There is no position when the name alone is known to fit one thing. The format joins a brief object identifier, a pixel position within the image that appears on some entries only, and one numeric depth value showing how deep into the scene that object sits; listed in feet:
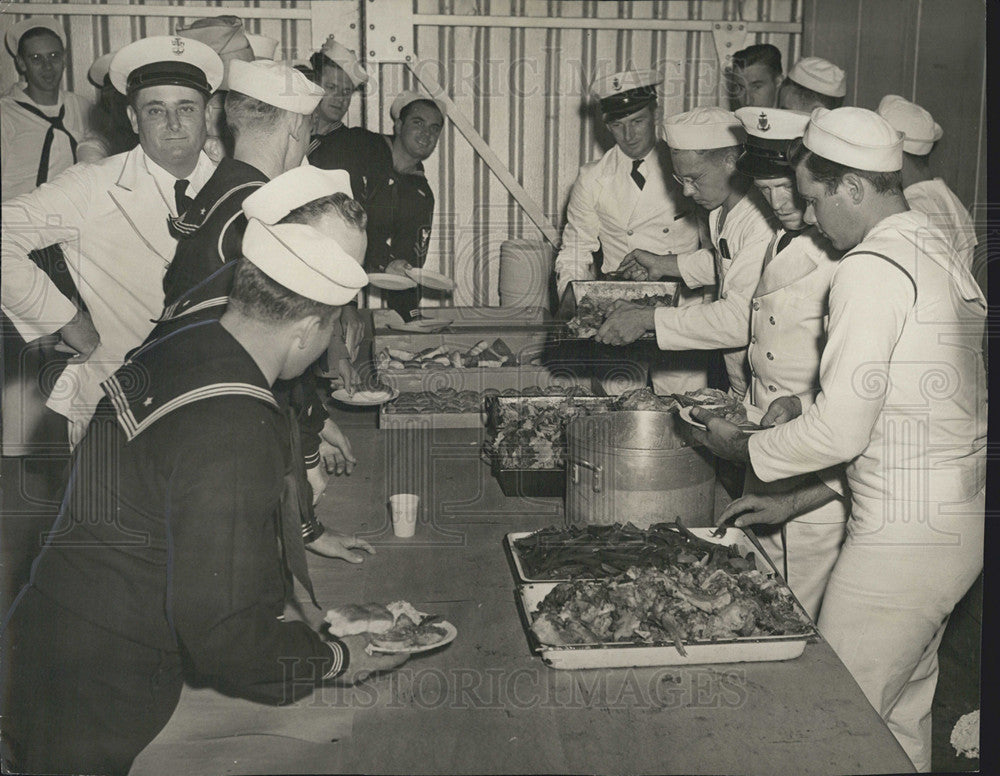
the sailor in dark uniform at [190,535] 6.23
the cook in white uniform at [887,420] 7.37
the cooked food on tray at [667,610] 6.34
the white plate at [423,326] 14.74
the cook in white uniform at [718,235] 11.51
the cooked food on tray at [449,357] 13.41
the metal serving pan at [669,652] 6.13
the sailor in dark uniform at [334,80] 15.28
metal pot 8.00
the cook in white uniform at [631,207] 14.75
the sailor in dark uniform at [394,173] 16.65
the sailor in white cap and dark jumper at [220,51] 8.56
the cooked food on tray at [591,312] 12.25
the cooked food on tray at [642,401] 10.25
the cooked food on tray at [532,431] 9.50
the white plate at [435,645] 6.51
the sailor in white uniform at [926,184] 11.21
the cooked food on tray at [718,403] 9.53
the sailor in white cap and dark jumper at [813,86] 13.83
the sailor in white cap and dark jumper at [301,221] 7.34
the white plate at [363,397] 11.10
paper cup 8.27
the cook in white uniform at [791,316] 9.49
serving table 5.68
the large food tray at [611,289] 12.91
